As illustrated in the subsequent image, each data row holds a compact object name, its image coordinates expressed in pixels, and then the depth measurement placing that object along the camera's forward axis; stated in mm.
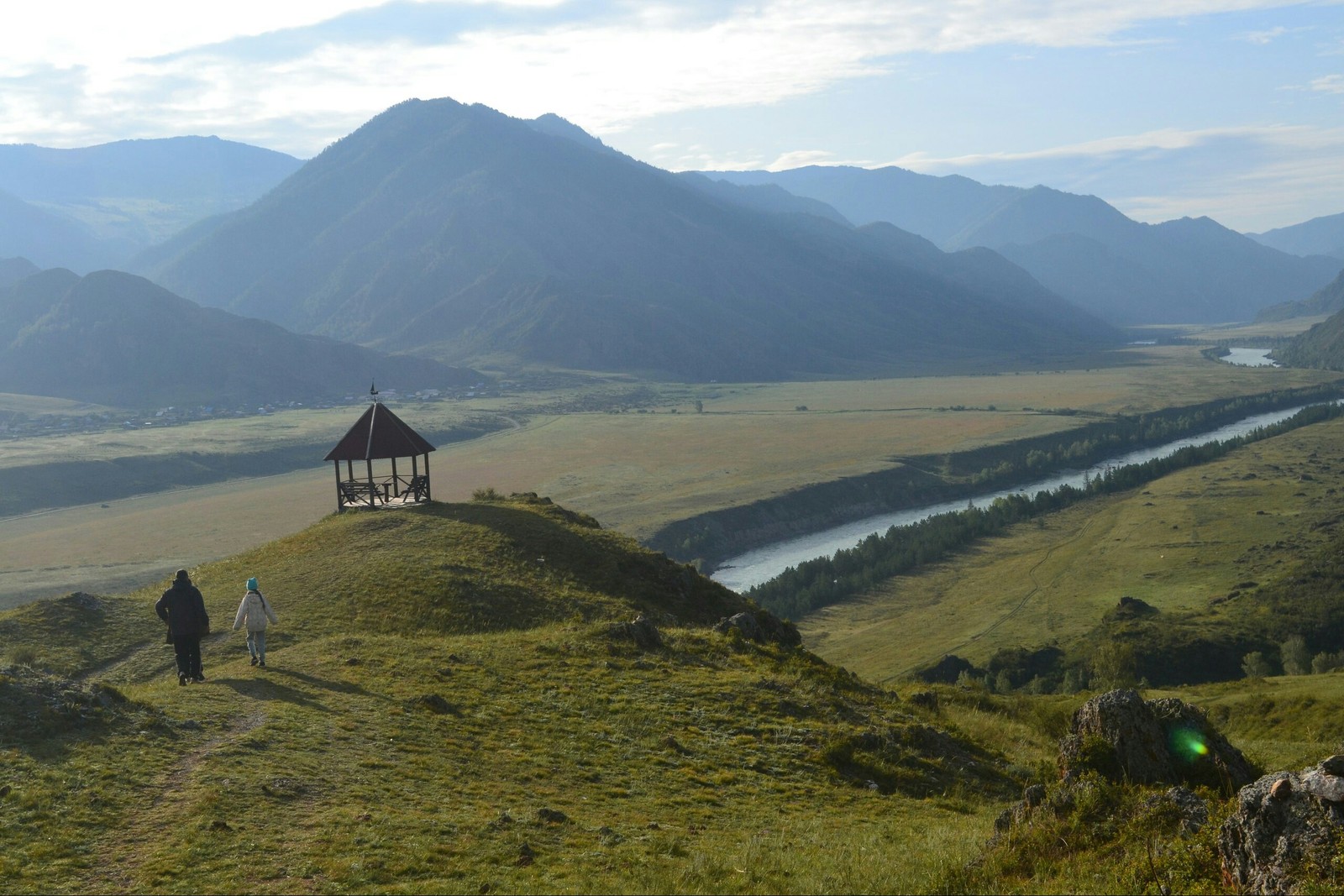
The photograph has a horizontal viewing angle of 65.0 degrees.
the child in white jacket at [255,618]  23031
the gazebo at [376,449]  41094
